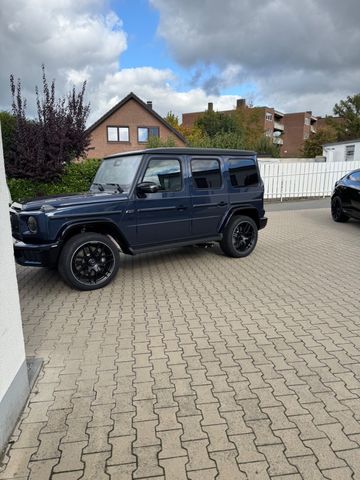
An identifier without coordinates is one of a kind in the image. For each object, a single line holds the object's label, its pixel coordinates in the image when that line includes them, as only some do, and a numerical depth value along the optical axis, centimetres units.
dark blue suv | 475
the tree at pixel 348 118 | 4122
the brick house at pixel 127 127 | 3198
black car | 962
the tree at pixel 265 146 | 3831
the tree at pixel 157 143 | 2287
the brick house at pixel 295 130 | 6378
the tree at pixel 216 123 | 4187
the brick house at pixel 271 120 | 6000
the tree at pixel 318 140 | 4249
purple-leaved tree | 1146
